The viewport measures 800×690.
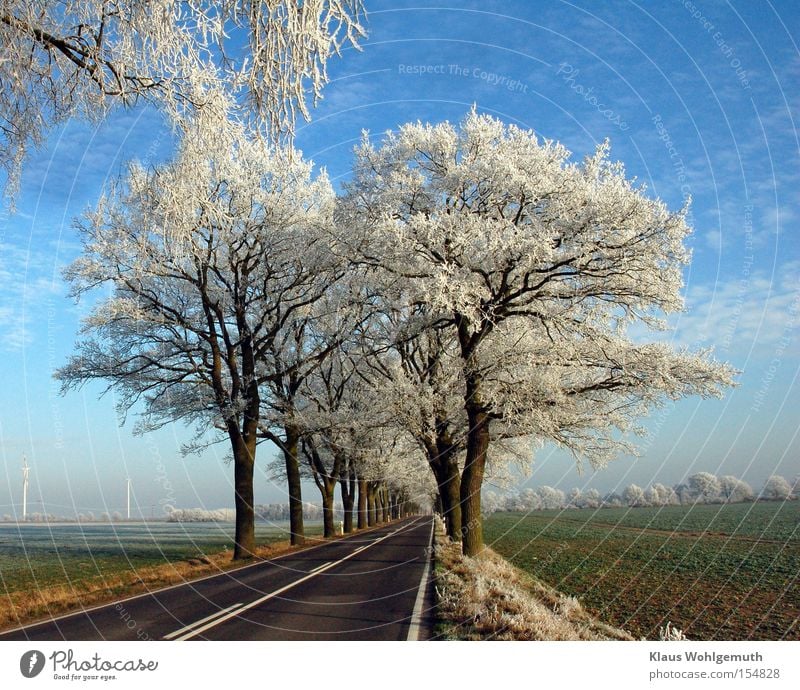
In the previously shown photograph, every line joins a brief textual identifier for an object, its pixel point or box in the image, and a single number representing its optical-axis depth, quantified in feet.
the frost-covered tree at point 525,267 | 47.11
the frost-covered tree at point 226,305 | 65.00
